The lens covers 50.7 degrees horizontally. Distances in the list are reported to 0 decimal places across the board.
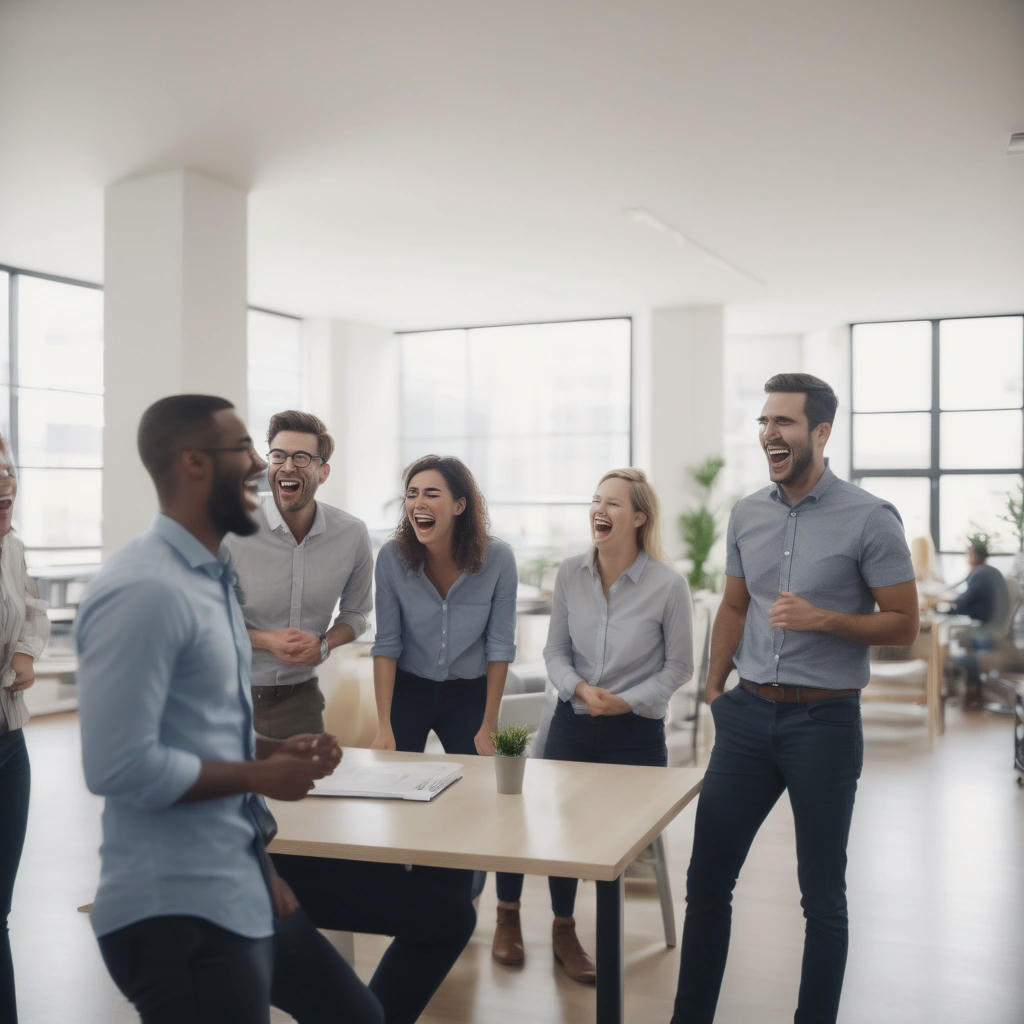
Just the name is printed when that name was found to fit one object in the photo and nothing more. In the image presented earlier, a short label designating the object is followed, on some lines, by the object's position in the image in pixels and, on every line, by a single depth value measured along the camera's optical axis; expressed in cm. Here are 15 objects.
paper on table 247
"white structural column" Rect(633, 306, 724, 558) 1066
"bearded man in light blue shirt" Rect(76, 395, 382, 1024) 140
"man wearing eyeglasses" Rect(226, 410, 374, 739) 305
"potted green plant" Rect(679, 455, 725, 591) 1038
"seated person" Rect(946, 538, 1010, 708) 816
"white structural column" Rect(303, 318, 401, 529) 1155
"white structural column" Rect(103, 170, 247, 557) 598
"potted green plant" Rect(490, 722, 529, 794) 251
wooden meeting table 207
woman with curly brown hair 322
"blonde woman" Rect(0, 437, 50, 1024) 240
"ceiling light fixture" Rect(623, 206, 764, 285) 712
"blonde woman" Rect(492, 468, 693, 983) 327
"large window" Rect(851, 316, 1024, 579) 1097
